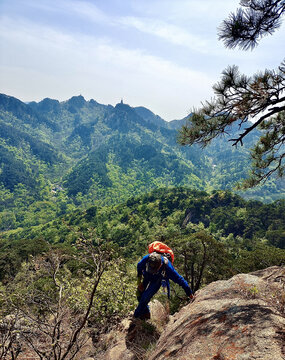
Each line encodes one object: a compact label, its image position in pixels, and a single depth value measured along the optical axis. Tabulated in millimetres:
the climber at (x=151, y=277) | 5238
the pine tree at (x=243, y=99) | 4445
